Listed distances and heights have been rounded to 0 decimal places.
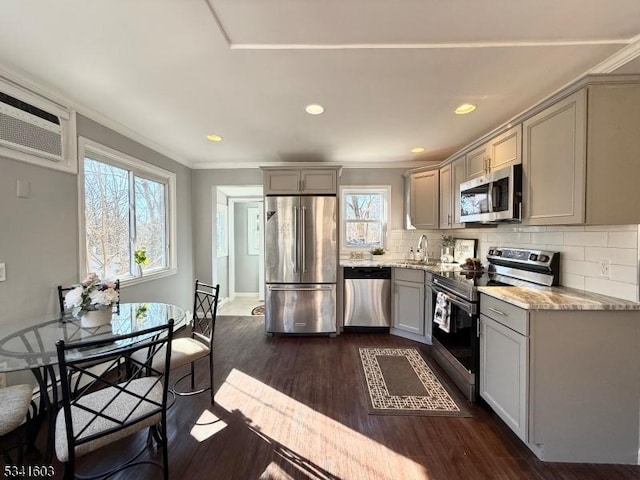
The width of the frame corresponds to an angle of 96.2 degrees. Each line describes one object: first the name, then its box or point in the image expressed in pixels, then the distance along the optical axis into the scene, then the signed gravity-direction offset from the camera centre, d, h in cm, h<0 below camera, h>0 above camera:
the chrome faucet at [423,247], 393 -19
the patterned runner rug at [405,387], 216 -131
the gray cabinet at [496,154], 218 +69
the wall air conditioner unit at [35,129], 190 +76
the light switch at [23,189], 198 +31
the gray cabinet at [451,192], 309 +49
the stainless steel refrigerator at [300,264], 358 -38
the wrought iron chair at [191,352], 205 -88
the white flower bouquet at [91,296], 179 -40
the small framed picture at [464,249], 345 -19
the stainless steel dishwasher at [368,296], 371 -80
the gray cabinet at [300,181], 359 +67
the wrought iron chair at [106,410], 120 -87
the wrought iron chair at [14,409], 135 -86
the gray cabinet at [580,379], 163 -84
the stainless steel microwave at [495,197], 212 +31
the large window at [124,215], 265 +21
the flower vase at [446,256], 376 -29
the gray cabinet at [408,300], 342 -82
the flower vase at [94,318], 183 -54
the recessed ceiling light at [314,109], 240 +107
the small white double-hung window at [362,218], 432 +24
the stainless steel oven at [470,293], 221 -52
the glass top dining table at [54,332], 139 -59
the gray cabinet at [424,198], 366 +47
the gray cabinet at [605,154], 160 +45
